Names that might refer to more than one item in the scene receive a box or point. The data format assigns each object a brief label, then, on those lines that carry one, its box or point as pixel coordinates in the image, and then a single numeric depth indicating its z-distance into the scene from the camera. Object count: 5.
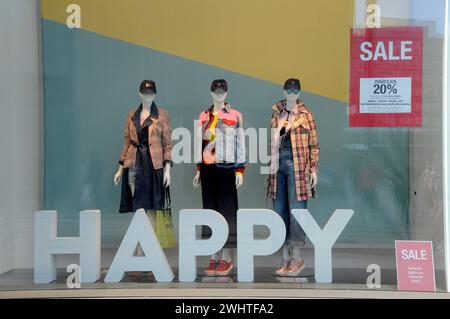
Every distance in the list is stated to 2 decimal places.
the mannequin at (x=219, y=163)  10.91
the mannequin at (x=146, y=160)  11.05
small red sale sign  9.97
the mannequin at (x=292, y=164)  10.79
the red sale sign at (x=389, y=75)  10.41
